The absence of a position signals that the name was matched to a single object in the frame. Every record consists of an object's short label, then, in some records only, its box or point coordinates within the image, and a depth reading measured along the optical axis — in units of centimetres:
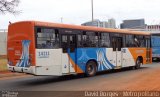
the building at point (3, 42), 5124
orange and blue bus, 1764
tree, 2525
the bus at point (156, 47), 3881
